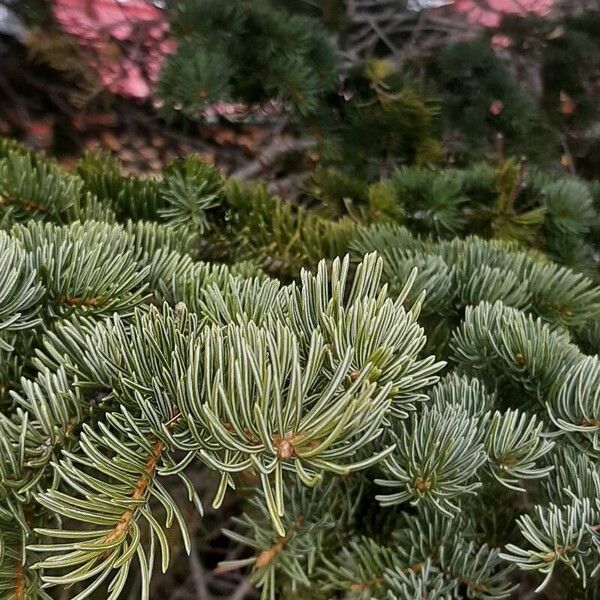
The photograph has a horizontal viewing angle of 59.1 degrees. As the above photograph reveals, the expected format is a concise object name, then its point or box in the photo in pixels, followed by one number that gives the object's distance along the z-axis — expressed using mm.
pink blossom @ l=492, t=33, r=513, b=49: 742
